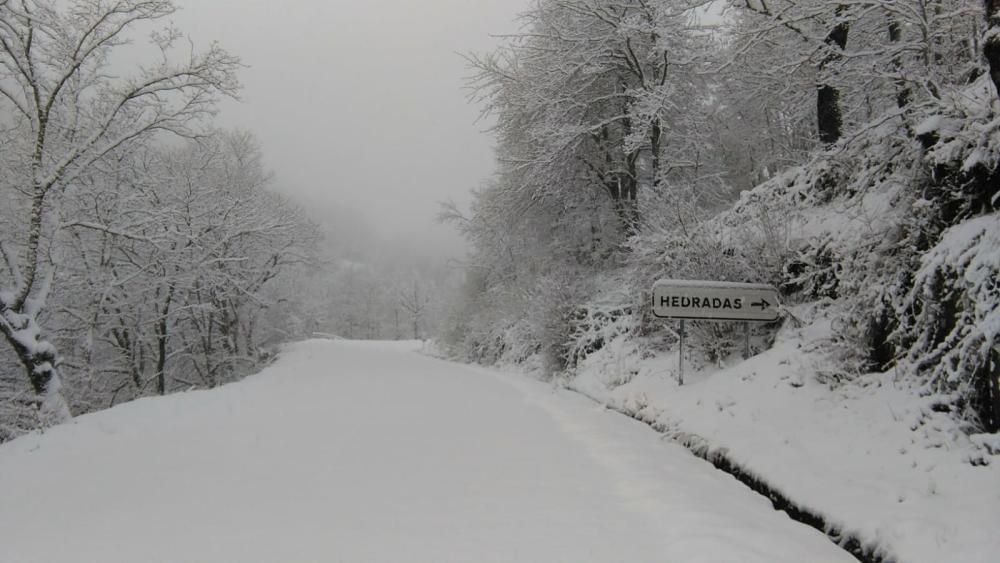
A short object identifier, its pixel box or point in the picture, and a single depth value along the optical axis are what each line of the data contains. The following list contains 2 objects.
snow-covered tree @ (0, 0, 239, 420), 9.27
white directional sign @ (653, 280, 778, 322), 7.09
